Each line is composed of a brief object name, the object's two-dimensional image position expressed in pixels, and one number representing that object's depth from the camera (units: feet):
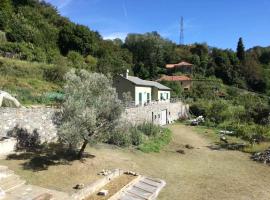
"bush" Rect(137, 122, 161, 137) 60.57
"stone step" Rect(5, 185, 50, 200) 25.54
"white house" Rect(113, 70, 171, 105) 78.56
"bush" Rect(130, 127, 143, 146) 52.71
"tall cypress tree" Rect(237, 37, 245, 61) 180.93
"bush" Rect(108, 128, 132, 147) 49.89
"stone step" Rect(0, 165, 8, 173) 29.78
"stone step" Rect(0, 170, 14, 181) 28.66
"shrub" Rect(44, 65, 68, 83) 82.00
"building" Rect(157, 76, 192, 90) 139.57
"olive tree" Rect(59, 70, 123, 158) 35.36
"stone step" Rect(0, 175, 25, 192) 27.14
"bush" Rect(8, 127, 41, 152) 38.85
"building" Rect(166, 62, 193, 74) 171.18
